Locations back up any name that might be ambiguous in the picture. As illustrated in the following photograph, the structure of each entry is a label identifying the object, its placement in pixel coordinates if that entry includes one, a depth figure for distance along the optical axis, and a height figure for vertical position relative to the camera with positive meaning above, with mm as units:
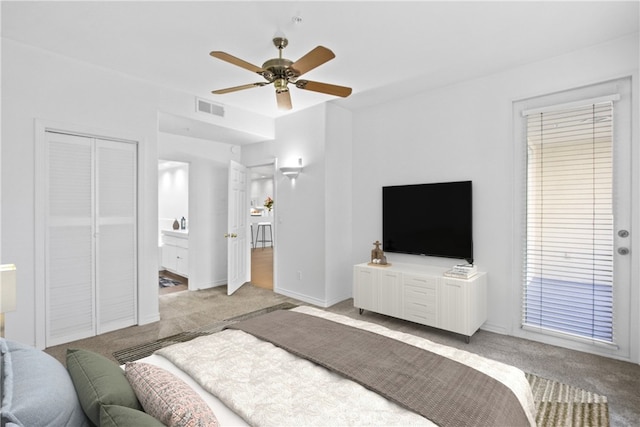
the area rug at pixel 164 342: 2856 -1231
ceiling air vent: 4129 +1309
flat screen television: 3576 -88
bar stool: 10633 -719
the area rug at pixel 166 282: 5512 -1205
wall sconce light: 4648 +575
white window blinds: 2879 -92
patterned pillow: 1039 -633
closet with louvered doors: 3102 -254
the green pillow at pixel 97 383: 1064 -598
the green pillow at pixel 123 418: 914 -582
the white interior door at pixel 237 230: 4992 -293
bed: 1124 -737
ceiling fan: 2143 +982
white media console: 3197 -869
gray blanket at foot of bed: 1277 -726
